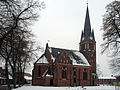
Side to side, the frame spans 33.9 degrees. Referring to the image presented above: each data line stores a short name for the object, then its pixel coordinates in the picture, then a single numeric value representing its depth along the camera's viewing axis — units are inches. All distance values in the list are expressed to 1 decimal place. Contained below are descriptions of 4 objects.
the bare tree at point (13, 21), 582.2
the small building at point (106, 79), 5232.3
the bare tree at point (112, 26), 820.0
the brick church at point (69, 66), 2338.6
